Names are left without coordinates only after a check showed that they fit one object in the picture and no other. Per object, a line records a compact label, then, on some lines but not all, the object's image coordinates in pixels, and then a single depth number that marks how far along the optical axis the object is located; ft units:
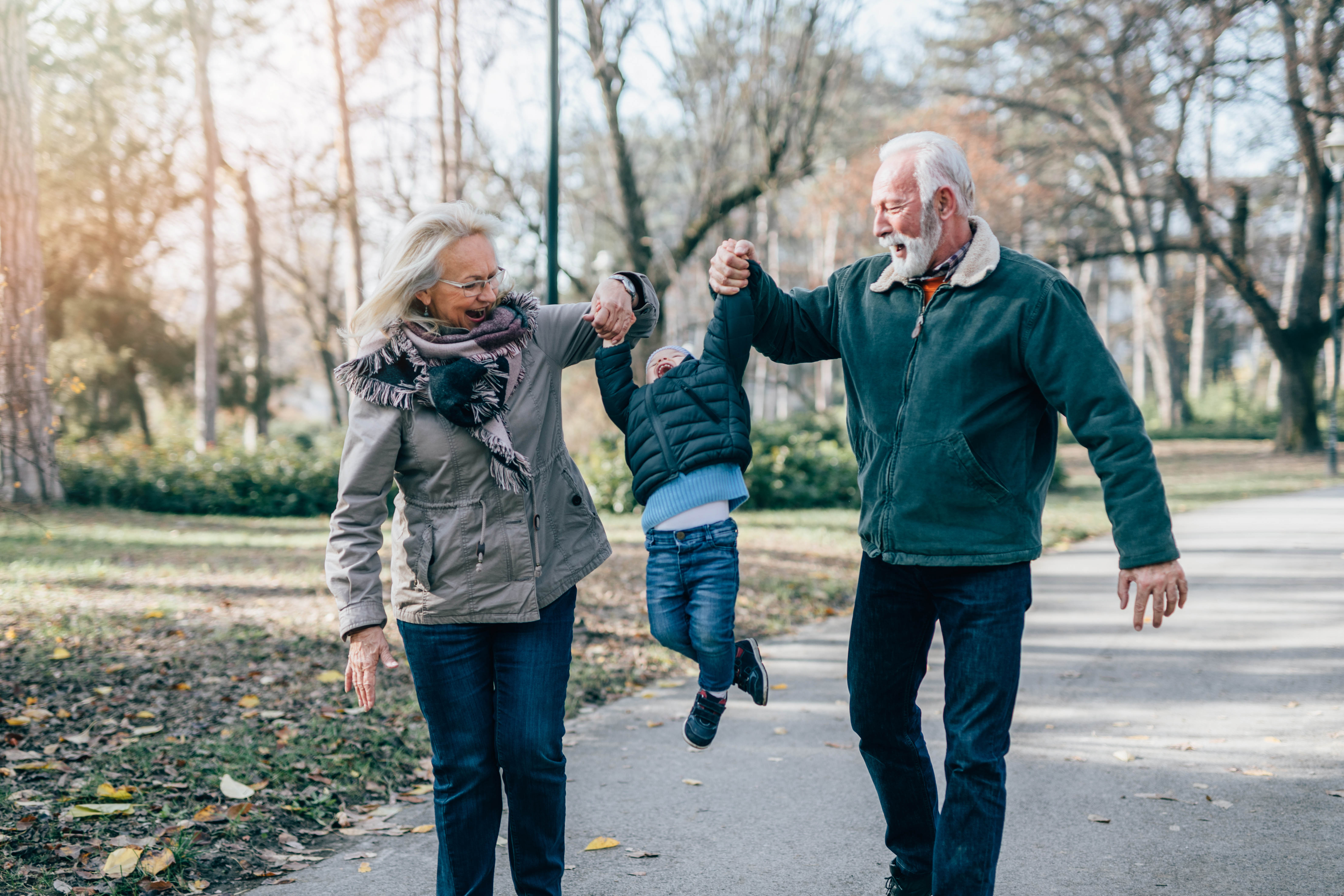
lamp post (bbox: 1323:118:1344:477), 63.41
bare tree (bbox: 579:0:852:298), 48.49
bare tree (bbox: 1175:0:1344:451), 72.38
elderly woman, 9.64
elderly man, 9.18
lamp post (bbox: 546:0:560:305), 25.21
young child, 11.60
